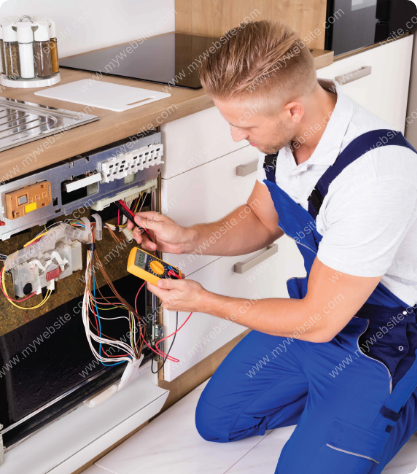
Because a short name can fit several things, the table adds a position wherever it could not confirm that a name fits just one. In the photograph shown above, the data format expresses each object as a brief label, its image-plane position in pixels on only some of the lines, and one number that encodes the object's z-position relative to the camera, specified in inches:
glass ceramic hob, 110.0
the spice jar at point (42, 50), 103.1
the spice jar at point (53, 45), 105.2
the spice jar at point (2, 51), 103.8
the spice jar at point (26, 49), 102.1
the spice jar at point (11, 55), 102.9
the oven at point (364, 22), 121.4
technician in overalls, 88.3
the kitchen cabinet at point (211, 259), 107.1
